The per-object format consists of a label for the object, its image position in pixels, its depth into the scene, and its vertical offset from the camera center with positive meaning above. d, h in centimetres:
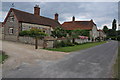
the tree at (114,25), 10938 +1267
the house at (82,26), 4923 +568
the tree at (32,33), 2564 +118
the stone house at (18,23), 2855 +400
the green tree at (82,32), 4059 +235
